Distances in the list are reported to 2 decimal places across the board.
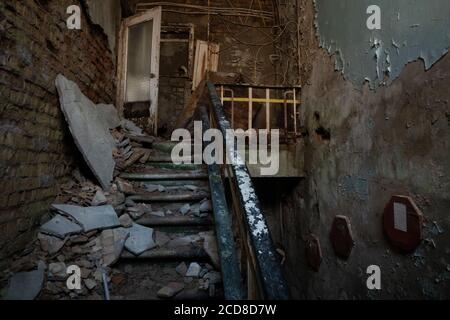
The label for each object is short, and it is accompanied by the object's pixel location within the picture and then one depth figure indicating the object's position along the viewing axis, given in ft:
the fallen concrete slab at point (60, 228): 6.56
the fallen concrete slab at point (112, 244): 6.28
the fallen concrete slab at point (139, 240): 6.57
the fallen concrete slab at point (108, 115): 11.51
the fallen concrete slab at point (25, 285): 5.20
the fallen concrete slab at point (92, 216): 6.88
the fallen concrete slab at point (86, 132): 8.50
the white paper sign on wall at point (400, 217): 7.04
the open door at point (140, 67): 18.19
